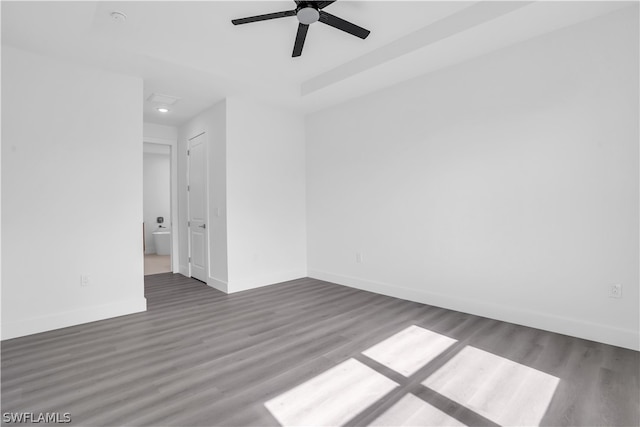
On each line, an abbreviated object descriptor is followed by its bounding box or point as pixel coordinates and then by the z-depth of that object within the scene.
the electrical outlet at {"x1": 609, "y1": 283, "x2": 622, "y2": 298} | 2.55
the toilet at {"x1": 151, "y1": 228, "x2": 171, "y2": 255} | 8.14
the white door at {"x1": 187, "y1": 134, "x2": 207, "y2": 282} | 4.97
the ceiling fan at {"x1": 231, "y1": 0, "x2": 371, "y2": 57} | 2.40
